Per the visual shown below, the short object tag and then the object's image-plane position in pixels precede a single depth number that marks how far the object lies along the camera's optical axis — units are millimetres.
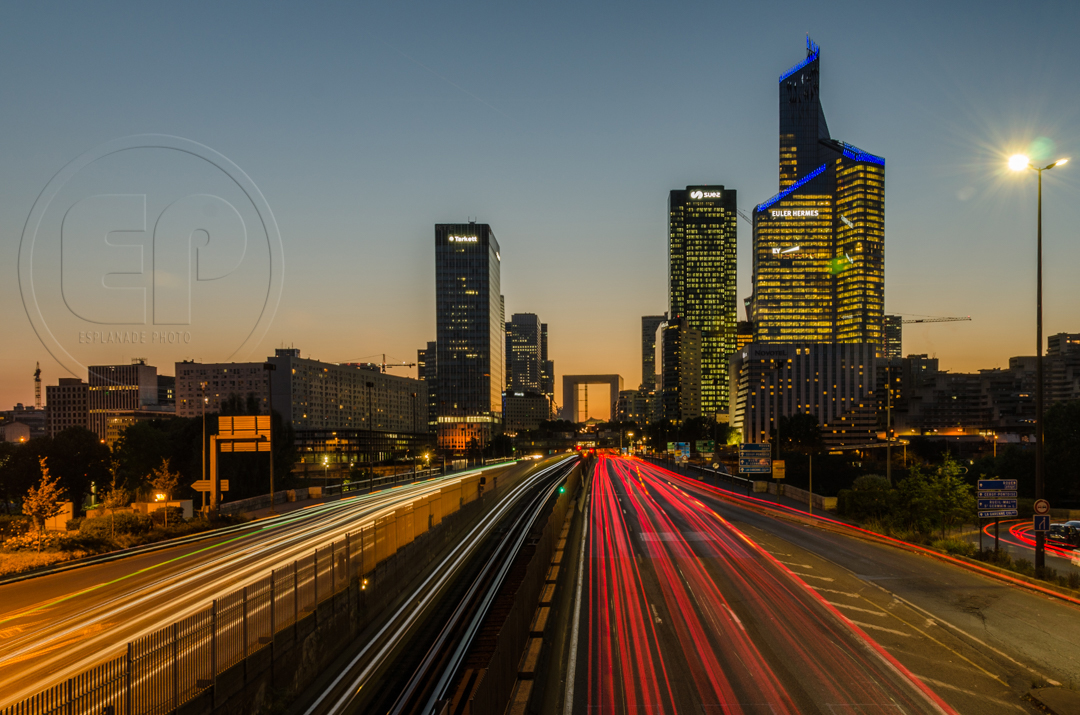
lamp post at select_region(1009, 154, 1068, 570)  22328
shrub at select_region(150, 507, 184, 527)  34969
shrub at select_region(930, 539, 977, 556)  29386
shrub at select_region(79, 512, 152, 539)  29562
